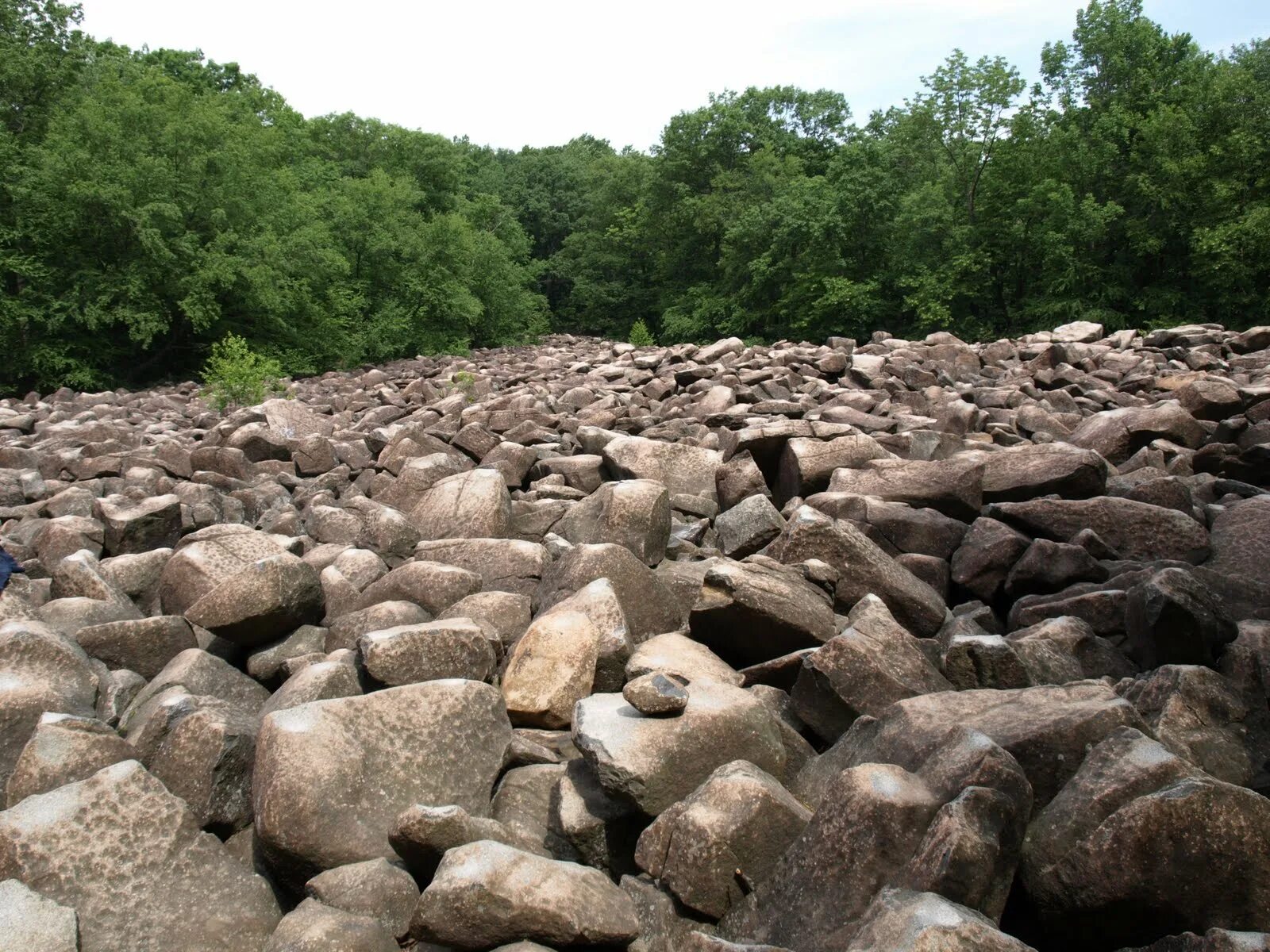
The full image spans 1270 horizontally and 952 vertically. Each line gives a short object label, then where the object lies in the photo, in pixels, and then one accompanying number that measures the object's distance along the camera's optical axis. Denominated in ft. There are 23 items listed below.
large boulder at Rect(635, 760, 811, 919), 7.70
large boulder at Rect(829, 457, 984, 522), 15.87
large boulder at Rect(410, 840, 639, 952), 7.01
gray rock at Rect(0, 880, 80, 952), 7.35
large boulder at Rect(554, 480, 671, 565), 15.29
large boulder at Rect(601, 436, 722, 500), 19.62
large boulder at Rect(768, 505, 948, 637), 12.94
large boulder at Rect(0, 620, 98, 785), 10.43
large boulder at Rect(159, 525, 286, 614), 14.71
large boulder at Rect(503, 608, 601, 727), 10.78
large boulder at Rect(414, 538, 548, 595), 14.78
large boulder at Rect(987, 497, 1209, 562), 13.53
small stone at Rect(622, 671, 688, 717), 9.07
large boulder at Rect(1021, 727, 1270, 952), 6.44
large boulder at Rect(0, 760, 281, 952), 8.08
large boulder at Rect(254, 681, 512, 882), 8.52
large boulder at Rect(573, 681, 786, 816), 8.54
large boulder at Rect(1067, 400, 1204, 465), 20.25
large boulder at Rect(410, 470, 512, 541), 17.30
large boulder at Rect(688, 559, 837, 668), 11.35
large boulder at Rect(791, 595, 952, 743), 9.71
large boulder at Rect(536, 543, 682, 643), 13.05
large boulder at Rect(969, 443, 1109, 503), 15.62
